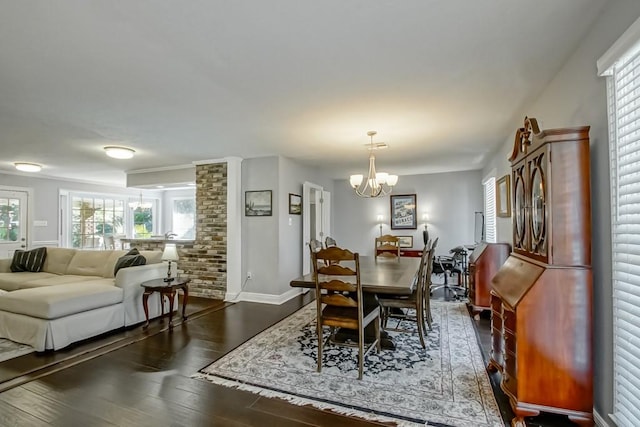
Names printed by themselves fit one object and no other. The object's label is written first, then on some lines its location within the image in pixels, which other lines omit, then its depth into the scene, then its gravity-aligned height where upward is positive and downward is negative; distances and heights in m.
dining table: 2.63 -0.59
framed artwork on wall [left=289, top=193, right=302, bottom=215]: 5.42 +0.24
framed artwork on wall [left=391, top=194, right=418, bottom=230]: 7.32 +0.13
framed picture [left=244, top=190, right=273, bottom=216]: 5.12 +0.25
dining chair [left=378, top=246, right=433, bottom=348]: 3.16 -0.87
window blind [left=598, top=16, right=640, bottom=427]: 1.49 +0.02
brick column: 5.34 -0.35
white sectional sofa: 3.11 -0.88
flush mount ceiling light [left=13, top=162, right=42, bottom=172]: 5.43 +0.92
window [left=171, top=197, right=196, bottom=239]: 9.43 +0.03
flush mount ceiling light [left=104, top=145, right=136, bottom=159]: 4.31 +0.93
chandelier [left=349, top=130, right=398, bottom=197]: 3.96 +0.49
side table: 3.73 -0.84
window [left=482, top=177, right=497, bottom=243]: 5.22 +0.12
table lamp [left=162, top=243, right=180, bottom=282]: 4.32 -0.49
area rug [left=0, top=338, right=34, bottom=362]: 2.96 -1.29
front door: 6.21 -0.05
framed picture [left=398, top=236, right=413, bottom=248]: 7.31 -0.56
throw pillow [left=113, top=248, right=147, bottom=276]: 4.02 -0.56
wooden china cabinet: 1.79 -0.50
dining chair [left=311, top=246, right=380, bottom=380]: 2.50 -0.70
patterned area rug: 2.08 -1.29
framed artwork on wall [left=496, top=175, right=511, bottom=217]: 3.93 +0.27
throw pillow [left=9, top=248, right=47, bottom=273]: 4.82 -0.66
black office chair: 5.59 -0.93
